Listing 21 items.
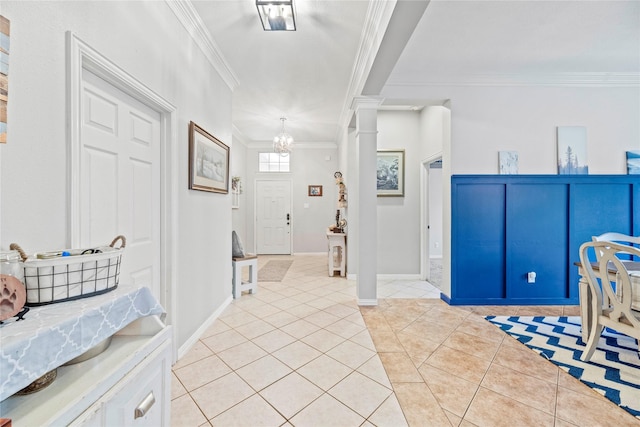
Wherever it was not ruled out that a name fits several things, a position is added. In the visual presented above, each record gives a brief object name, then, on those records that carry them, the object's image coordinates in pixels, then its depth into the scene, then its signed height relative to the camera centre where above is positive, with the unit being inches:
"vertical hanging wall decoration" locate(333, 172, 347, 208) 182.7 +15.5
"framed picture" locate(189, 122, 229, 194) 84.4 +18.6
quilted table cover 21.6 -12.3
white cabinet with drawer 23.5 -18.4
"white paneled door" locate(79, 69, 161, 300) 50.5 +8.0
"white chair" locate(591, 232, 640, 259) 93.0 -9.5
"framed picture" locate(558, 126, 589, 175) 119.2 +28.1
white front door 253.3 -5.4
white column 119.0 +3.6
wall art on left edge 32.2 +17.6
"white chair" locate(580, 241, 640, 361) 66.1 -22.9
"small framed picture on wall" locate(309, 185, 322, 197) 252.5 +21.3
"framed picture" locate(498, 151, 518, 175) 119.8 +23.4
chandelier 180.4 +48.8
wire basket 29.4 -7.8
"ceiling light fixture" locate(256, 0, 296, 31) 73.3 +59.6
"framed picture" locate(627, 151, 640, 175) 118.1 +22.3
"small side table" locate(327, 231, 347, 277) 169.6 -25.7
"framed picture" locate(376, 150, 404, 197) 162.6 +24.7
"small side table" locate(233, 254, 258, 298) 128.0 -32.8
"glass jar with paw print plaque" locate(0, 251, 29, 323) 24.9 -7.7
